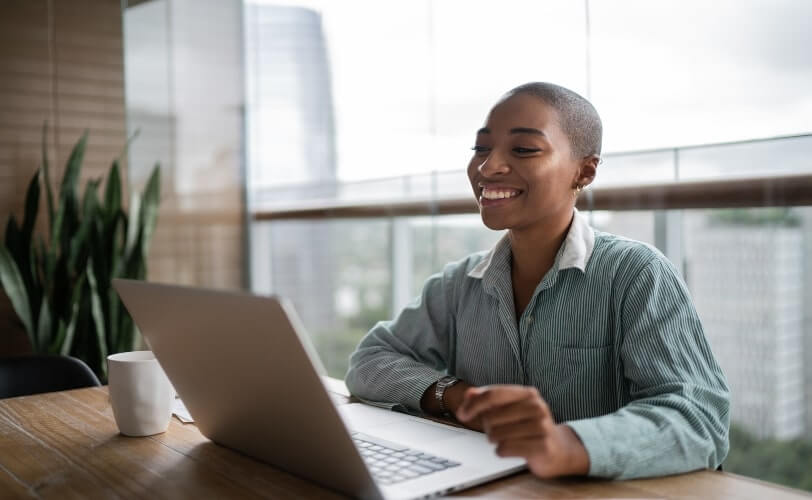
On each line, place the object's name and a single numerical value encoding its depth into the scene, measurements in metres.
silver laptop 0.83
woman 1.09
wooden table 0.92
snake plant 3.23
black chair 1.87
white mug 1.22
